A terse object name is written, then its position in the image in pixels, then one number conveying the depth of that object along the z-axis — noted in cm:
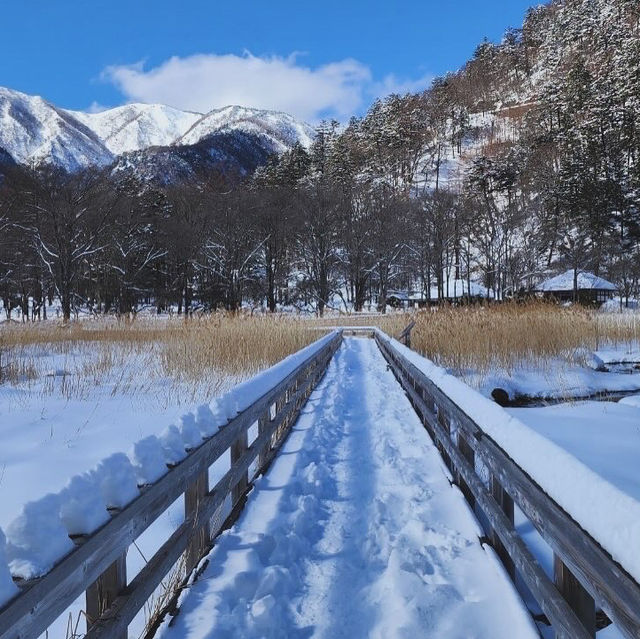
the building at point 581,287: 3809
